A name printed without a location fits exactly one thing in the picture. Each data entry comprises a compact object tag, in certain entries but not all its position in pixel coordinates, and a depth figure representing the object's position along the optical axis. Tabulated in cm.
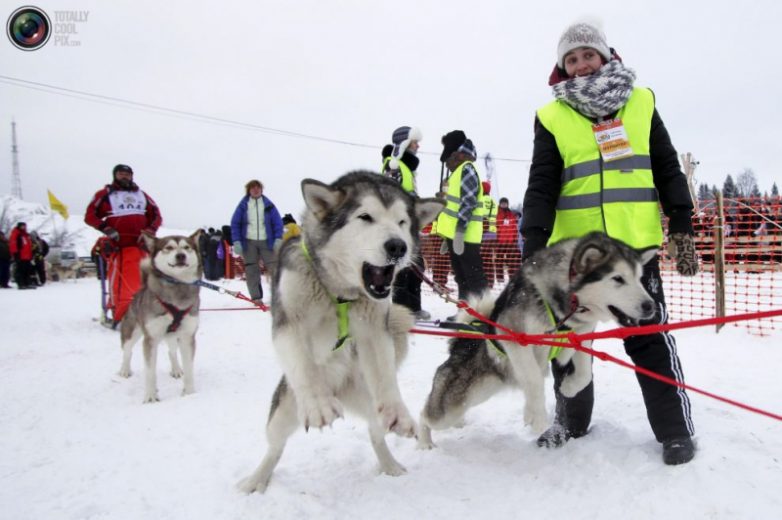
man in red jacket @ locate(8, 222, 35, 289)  1457
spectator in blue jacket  703
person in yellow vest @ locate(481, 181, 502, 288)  903
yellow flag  1572
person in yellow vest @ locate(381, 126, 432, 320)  523
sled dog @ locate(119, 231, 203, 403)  399
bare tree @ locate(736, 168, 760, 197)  3059
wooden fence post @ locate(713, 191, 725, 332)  486
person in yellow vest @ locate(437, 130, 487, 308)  513
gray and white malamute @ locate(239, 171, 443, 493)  189
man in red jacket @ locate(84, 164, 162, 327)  585
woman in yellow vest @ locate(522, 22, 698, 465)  216
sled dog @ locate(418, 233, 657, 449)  214
